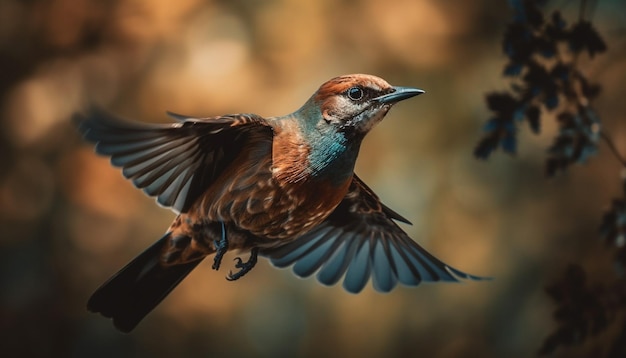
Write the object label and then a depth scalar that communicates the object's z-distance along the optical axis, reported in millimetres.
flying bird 4838
